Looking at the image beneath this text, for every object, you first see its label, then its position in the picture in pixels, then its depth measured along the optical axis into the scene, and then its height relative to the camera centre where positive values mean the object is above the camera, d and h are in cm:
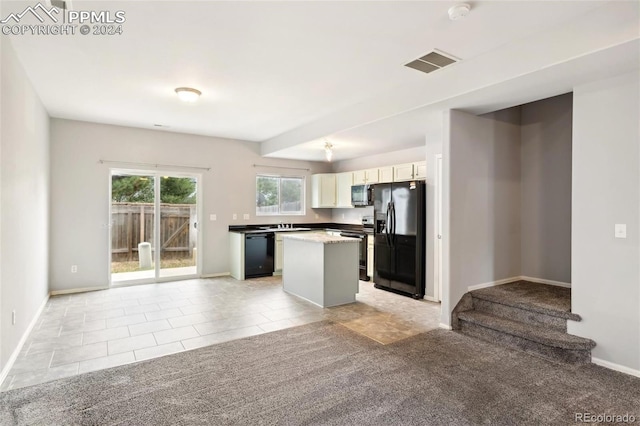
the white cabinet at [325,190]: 775 +48
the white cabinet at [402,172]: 576 +67
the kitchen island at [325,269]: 467 -84
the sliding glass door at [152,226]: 596 -28
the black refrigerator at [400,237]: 510 -41
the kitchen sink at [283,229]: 702 -39
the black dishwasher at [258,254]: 654 -86
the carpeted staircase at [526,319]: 302 -113
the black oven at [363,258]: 634 -88
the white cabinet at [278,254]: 691 -88
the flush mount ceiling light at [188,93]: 400 +140
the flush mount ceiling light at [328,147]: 560 +114
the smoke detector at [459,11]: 235 +141
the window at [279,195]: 746 +36
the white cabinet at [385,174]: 619 +68
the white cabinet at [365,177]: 650 +68
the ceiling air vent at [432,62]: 312 +143
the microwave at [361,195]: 664 +31
